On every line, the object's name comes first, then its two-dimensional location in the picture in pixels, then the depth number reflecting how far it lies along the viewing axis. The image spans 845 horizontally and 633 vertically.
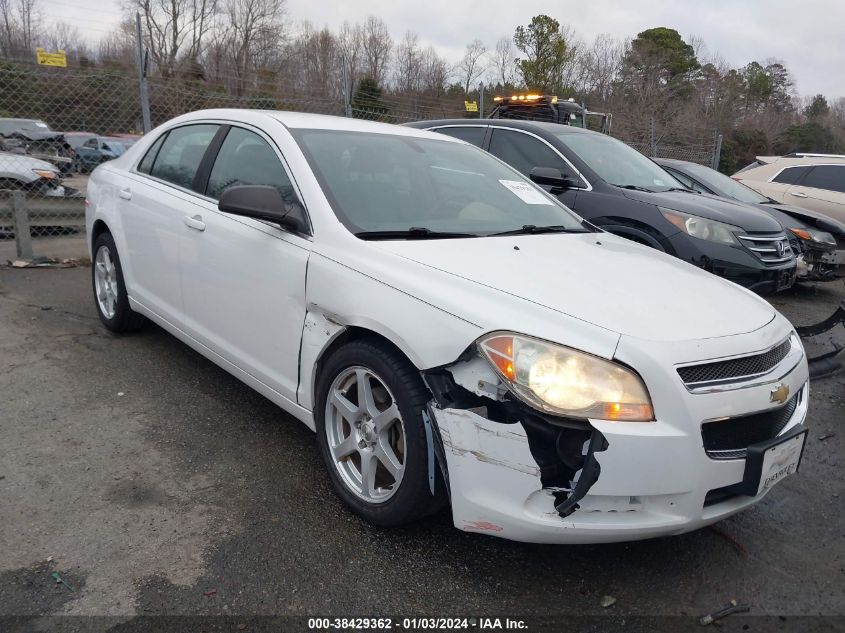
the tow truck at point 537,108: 10.23
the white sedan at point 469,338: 2.09
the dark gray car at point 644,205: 5.51
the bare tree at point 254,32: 34.66
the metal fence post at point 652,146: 15.31
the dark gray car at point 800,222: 7.42
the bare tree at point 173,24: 41.31
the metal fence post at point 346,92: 8.88
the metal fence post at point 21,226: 6.95
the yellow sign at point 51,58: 7.07
